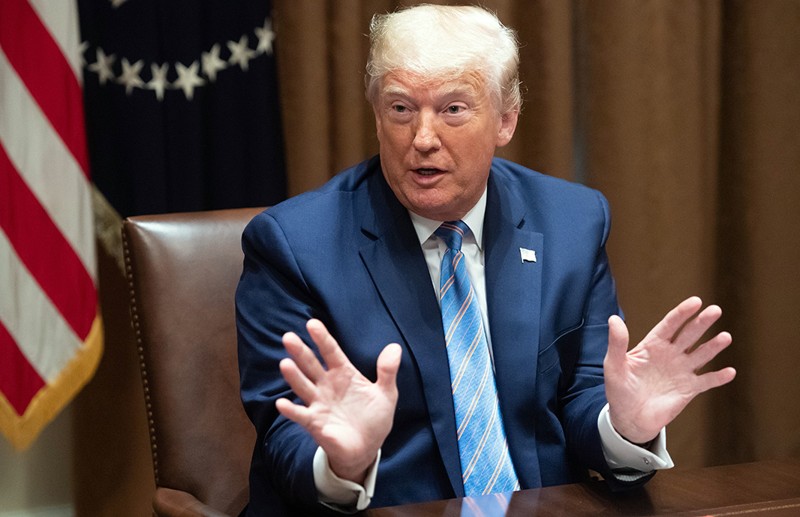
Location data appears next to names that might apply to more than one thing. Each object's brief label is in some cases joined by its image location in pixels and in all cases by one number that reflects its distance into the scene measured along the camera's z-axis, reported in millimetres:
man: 3834
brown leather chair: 3970
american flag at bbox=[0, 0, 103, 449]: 4290
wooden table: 3566
